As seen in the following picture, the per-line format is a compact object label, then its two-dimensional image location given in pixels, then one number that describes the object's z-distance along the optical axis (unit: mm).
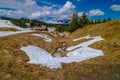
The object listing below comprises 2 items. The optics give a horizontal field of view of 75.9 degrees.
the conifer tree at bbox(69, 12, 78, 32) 44284
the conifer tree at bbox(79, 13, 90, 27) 43217
